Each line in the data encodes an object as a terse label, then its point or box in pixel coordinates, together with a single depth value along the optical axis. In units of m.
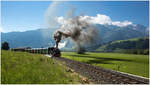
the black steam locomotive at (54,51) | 52.83
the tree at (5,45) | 73.91
